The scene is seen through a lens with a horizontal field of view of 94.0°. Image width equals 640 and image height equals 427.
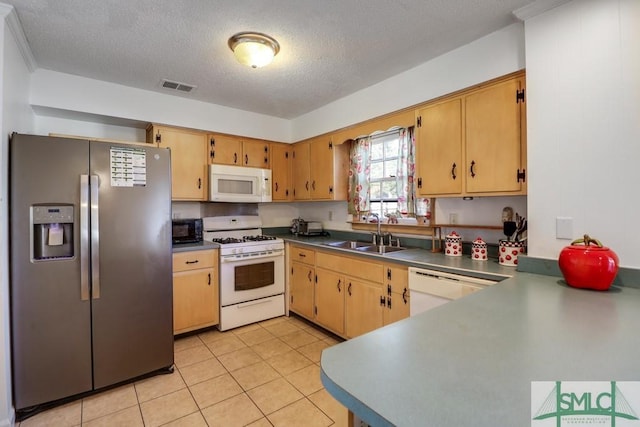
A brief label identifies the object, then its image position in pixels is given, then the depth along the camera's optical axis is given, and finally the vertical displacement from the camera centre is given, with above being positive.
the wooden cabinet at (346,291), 2.38 -0.71
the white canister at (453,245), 2.35 -0.25
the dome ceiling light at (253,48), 2.08 +1.19
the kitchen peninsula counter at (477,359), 0.61 -0.40
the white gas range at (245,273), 3.15 -0.64
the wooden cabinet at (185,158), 3.12 +0.63
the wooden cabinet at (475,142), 1.95 +0.51
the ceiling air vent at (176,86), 2.84 +1.28
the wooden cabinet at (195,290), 2.91 -0.75
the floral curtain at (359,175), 3.40 +0.45
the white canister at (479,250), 2.18 -0.28
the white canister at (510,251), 1.97 -0.26
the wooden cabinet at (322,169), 3.46 +0.54
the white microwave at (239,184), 3.34 +0.37
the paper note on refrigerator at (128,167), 2.16 +0.37
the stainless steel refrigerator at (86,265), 1.88 -0.34
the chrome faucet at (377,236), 3.10 -0.24
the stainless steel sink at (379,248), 2.97 -0.36
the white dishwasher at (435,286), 1.88 -0.49
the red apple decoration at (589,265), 1.40 -0.26
